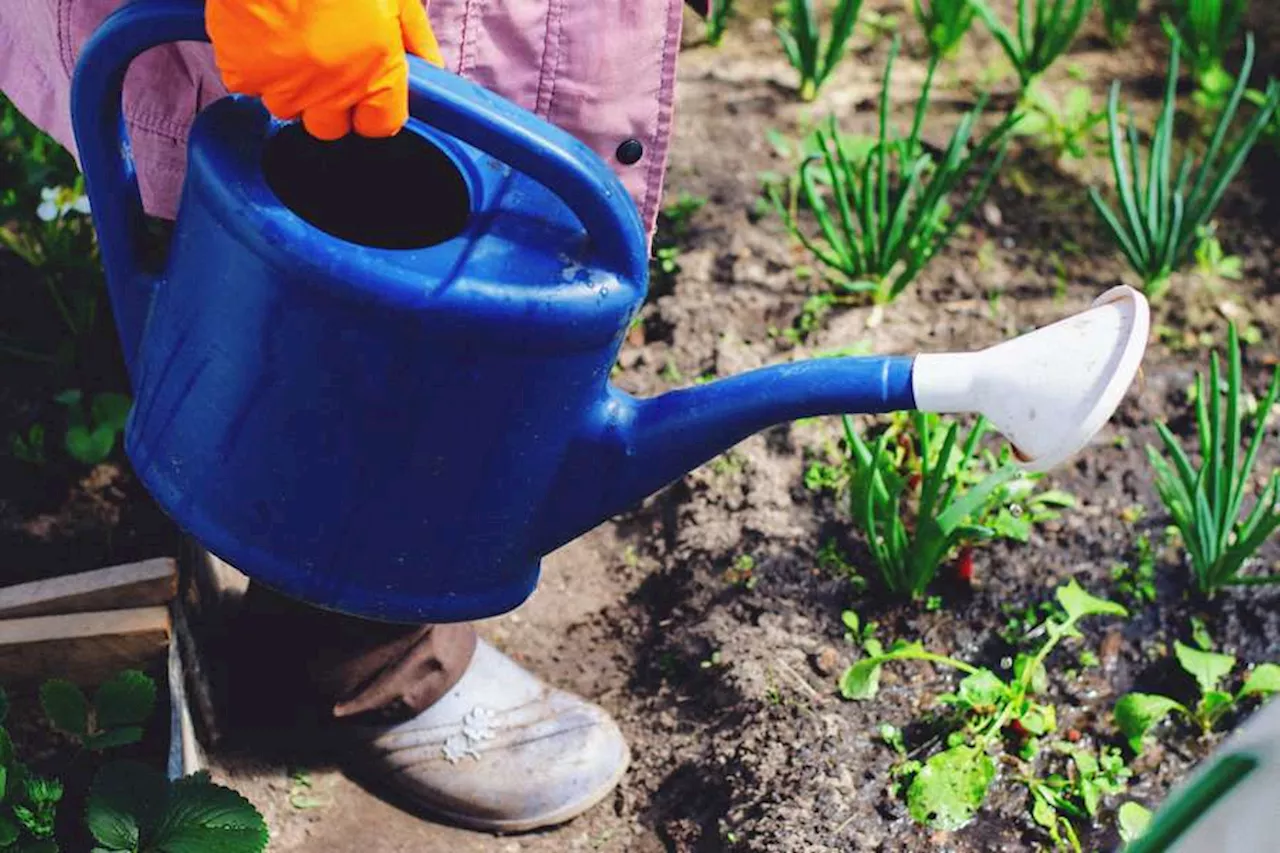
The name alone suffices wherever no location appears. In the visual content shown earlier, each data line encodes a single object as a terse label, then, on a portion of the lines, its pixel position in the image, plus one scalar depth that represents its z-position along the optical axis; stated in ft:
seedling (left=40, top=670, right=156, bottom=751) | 5.07
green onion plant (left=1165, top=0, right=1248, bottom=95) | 7.02
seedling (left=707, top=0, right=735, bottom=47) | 7.29
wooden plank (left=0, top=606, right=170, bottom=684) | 5.33
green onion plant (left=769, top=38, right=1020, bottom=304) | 6.05
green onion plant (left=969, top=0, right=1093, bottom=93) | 6.74
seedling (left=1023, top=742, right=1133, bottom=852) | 5.38
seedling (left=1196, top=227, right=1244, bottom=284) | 6.66
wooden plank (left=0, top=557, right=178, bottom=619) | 5.39
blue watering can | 4.28
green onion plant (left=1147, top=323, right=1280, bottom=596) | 5.53
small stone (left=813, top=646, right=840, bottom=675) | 5.60
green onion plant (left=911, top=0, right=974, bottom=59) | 7.05
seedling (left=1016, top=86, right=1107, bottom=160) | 7.12
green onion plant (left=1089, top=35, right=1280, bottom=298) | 6.13
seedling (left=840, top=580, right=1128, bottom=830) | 5.35
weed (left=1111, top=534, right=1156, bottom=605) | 5.83
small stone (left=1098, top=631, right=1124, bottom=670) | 5.71
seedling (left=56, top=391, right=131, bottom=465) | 5.80
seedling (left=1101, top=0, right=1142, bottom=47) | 7.39
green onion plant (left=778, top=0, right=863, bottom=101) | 6.68
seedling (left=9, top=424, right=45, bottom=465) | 5.85
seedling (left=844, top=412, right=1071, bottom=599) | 5.43
